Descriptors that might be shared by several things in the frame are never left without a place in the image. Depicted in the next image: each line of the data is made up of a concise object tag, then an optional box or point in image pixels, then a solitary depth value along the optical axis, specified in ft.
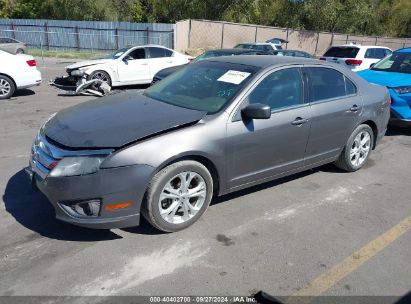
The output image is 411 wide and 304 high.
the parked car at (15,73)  31.10
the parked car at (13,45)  69.62
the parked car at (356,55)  43.42
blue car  22.40
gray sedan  10.44
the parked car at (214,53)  32.99
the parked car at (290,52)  49.16
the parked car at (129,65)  37.06
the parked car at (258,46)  55.57
